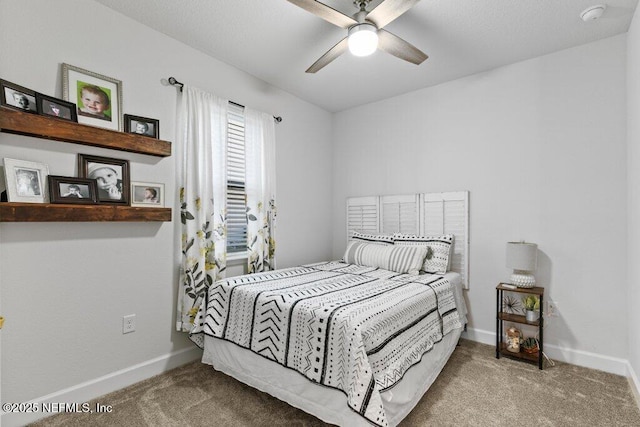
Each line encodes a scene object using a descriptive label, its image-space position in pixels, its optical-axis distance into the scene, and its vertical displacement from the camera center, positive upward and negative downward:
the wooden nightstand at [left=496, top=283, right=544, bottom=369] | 2.45 -0.91
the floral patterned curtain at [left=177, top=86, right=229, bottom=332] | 2.50 +0.09
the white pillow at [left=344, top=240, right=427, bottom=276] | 2.90 -0.46
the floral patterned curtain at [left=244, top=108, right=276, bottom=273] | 3.04 +0.20
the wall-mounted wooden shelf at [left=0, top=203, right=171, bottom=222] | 1.67 -0.02
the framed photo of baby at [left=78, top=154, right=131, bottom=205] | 2.02 +0.23
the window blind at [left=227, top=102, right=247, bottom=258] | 2.92 +0.23
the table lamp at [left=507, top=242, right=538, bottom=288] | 2.53 -0.41
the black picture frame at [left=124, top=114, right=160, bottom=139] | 2.22 +0.62
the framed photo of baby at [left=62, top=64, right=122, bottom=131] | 1.97 +0.75
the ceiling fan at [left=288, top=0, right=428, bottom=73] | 1.78 +1.15
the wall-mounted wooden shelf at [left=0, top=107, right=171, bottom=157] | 1.67 +0.47
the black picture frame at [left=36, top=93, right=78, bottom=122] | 1.80 +0.61
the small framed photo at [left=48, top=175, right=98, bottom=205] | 1.84 +0.12
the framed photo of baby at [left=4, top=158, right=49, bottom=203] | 1.69 +0.16
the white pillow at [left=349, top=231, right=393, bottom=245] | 3.36 -0.31
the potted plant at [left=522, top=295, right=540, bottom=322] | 2.56 -0.81
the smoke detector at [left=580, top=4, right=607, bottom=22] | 2.07 +1.34
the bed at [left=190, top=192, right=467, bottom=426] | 1.60 -0.77
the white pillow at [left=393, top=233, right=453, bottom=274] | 2.93 -0.39
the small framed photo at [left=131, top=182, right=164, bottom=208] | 2.25 +0.12
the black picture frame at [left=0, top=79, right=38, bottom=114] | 1.66 +0.62
